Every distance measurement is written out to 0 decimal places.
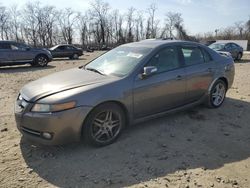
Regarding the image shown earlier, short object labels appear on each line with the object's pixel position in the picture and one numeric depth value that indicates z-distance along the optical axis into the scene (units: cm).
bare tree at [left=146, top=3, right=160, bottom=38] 5083
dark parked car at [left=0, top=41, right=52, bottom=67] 1109
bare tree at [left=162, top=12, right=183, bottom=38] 5084
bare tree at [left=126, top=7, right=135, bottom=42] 4917
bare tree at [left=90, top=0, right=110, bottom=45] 4761
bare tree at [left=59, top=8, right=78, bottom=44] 4775
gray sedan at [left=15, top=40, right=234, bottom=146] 277
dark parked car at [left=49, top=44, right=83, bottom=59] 1876
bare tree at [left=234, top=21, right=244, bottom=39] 4952
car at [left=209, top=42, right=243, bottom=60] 1426
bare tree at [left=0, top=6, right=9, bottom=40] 4476
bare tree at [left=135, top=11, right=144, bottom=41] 5123
